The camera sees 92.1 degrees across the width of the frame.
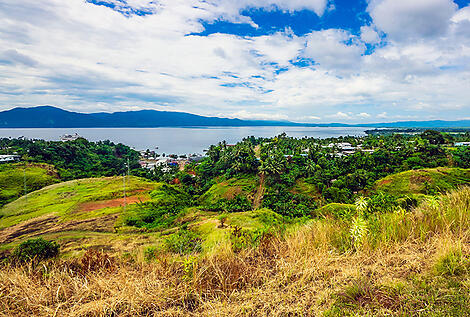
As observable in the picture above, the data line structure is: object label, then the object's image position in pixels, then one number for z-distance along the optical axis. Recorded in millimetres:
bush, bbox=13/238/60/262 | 15055
